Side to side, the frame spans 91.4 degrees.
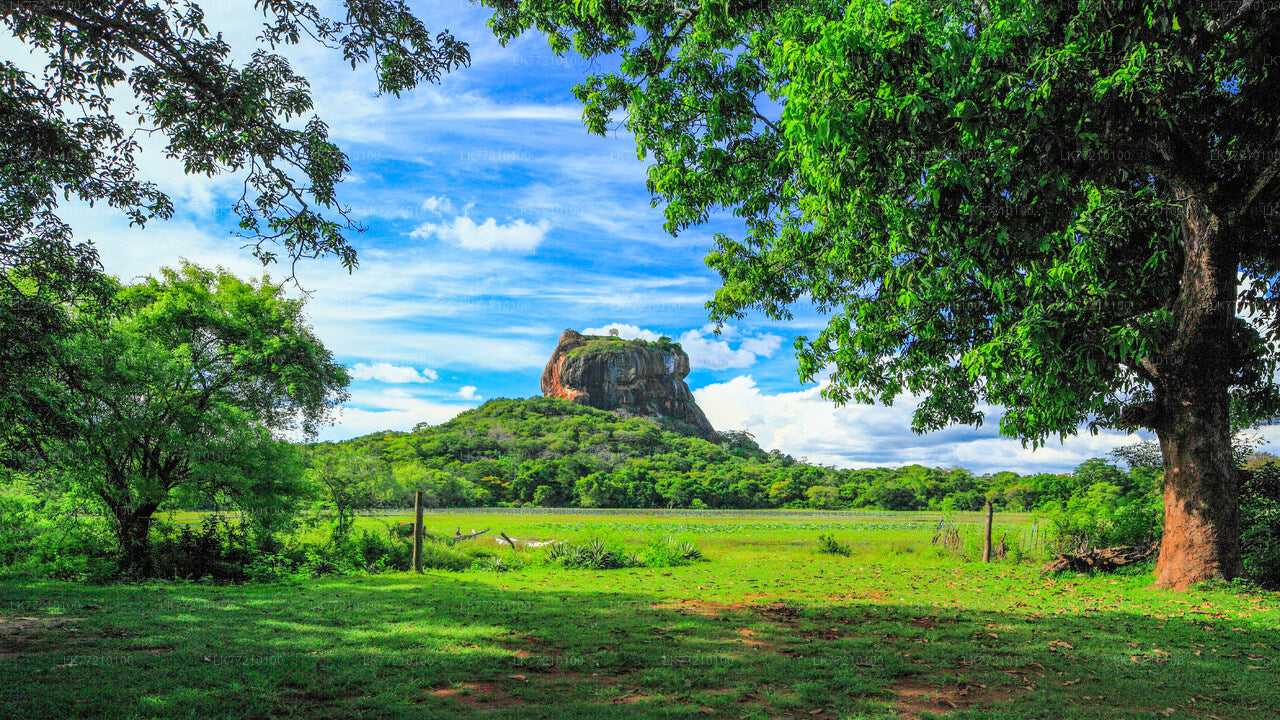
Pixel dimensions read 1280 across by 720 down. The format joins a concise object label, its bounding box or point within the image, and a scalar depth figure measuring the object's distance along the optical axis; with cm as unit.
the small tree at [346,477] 1895
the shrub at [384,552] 1630
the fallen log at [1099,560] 1421
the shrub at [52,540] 1283
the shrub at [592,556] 1609
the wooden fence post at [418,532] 1440
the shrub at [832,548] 2112
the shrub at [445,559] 1673
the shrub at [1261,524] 1143
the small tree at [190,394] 1331
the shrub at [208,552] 1391
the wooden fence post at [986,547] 1670
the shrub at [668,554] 1692
